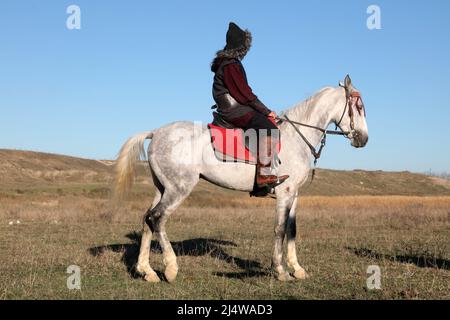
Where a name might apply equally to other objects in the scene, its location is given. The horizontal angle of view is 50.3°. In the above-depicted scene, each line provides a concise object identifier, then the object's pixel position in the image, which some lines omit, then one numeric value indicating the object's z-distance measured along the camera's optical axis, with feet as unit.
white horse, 27.53
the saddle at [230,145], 27.35
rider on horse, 27.37
